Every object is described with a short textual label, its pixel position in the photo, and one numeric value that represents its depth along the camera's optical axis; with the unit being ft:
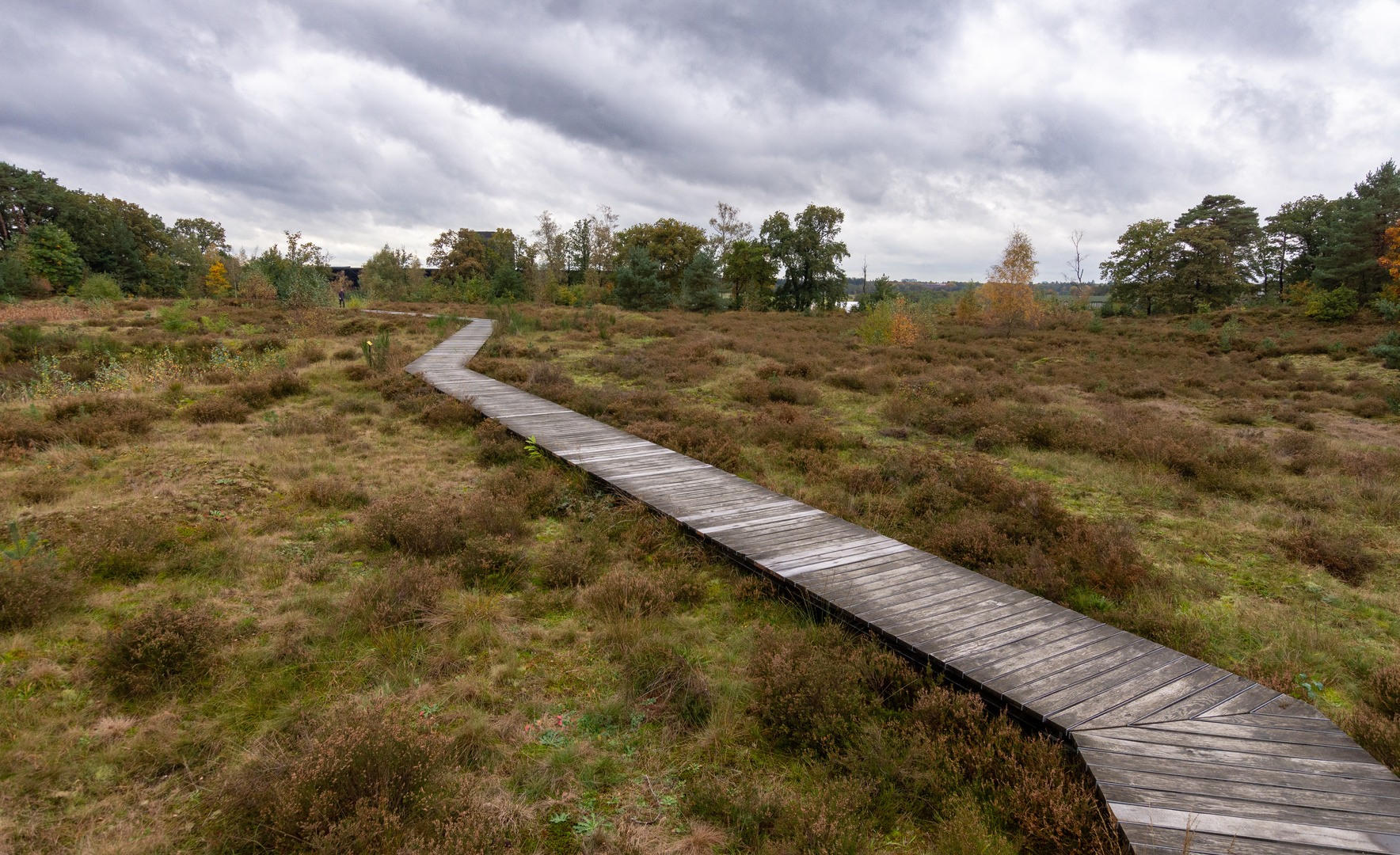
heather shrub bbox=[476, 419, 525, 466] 26.23
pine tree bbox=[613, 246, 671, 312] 130.00
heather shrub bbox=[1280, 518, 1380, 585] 16.95
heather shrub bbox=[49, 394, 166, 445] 24.06
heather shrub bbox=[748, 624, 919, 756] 10.69
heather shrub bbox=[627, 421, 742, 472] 25.85
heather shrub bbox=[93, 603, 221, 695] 11.25
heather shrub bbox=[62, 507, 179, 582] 14.97
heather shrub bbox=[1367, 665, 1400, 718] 11.27
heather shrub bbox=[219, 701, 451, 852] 7.99
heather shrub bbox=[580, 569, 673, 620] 14.79
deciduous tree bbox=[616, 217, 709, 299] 166.30
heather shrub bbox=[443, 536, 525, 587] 16.30
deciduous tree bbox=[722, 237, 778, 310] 160.97
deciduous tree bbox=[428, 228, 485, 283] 189.35
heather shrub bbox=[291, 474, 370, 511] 20.75
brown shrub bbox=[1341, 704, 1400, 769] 9.65
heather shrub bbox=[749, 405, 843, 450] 29.53
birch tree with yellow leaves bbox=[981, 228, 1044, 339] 89.56
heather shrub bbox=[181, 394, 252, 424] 29.55
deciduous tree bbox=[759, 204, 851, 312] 157.89
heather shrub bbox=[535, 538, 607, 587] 16.33
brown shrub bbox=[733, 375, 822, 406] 40.37
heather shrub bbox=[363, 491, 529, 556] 17.46
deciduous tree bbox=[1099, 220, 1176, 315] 125.70
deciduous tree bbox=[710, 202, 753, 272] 191.43
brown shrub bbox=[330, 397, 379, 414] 32.94
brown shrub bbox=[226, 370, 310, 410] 33.58
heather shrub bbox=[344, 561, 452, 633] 13.75
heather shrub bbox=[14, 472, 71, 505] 18.43
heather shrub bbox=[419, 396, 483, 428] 31.53
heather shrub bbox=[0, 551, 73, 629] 12.62
